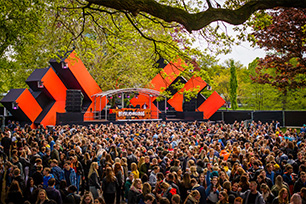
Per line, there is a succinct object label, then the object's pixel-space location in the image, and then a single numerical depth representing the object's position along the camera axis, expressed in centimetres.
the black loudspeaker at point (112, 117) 2586
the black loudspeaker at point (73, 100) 2370
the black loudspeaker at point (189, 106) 3069
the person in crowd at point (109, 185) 736
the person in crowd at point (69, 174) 816
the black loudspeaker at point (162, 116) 2942
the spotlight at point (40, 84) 2272
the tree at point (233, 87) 4107
